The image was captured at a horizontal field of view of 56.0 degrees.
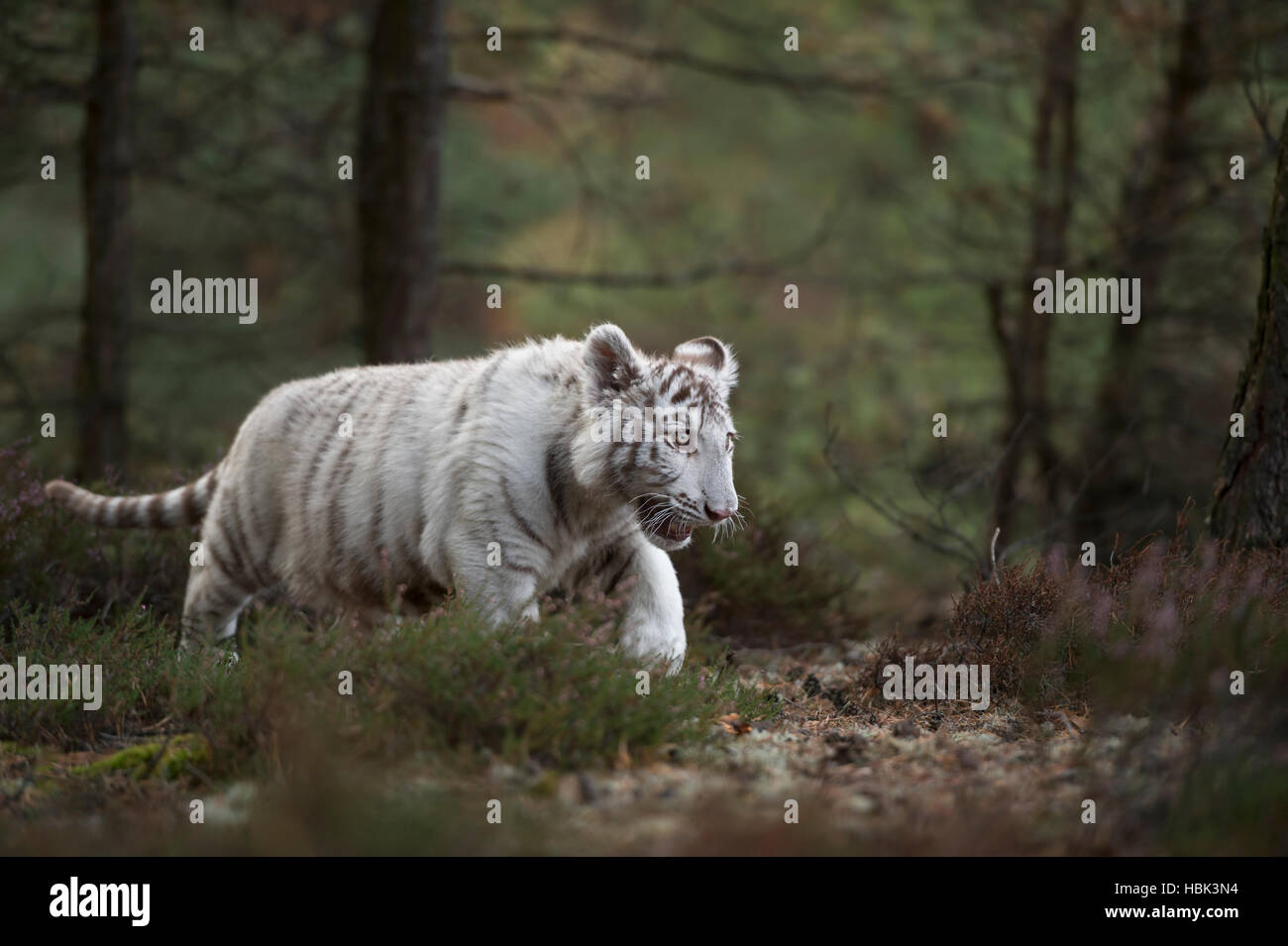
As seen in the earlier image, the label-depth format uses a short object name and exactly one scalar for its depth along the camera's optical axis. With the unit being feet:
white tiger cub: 18.07
